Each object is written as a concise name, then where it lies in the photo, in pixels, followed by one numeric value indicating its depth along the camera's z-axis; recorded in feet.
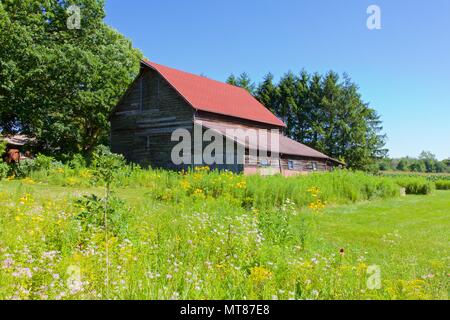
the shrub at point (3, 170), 53.18
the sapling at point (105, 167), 20.70
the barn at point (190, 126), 74.64
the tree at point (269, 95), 164.76
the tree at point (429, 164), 335.47
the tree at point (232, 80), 165.27
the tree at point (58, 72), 79.77
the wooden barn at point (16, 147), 89.69
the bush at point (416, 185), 79.41
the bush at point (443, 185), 112.69
